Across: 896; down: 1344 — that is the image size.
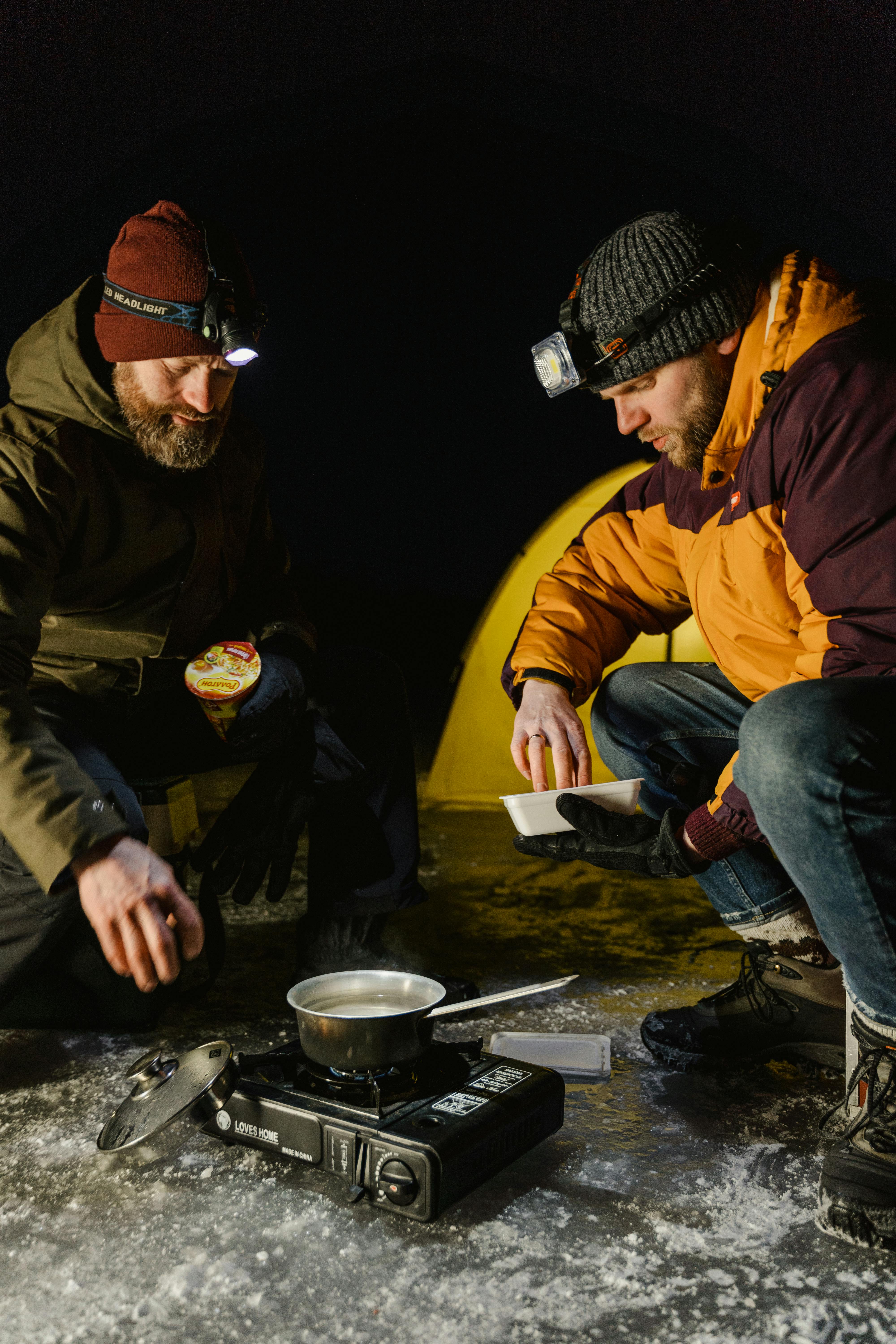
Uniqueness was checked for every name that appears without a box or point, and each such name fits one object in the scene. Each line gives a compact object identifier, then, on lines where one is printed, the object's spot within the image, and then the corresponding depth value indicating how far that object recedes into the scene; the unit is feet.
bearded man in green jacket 5.66
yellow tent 11.98
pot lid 4.10
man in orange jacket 4.04
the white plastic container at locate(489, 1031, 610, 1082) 5.35
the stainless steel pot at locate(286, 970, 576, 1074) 4.20
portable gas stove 3.89
